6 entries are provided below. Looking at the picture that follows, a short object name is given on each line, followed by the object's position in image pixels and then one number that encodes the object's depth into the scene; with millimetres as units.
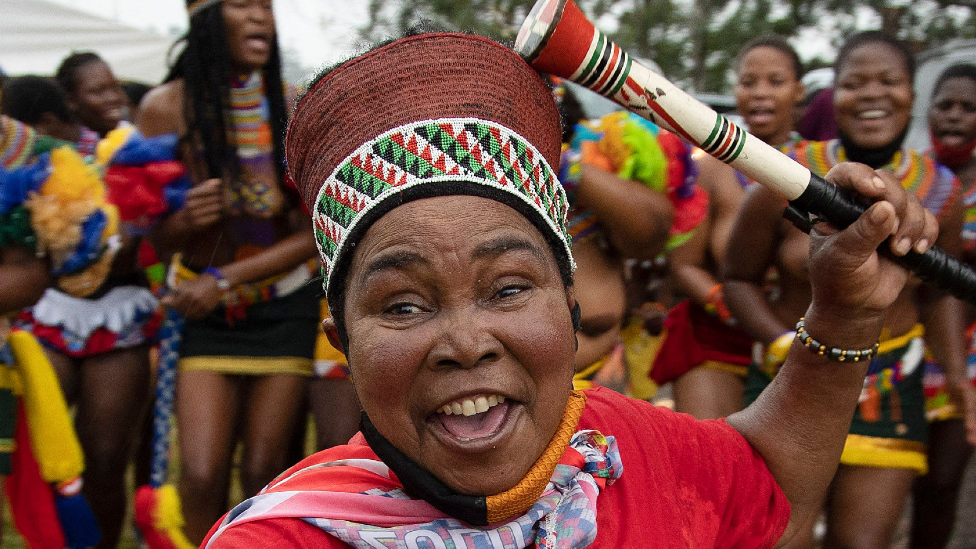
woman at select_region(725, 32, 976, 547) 3387
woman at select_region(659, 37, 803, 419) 3979
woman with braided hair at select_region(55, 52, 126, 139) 5973
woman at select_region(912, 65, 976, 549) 3998
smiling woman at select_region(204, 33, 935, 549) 1442
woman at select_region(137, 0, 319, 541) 3602
